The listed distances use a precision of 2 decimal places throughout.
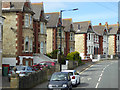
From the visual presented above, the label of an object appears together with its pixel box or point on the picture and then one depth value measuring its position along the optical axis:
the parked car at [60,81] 17.08
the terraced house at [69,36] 53.97
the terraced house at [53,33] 47.19
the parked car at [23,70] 23.64
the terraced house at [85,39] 63.50
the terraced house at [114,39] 80.00
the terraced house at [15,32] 33.09
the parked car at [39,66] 31.39
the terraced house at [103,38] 75.12
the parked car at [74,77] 20.42
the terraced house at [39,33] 38.94
